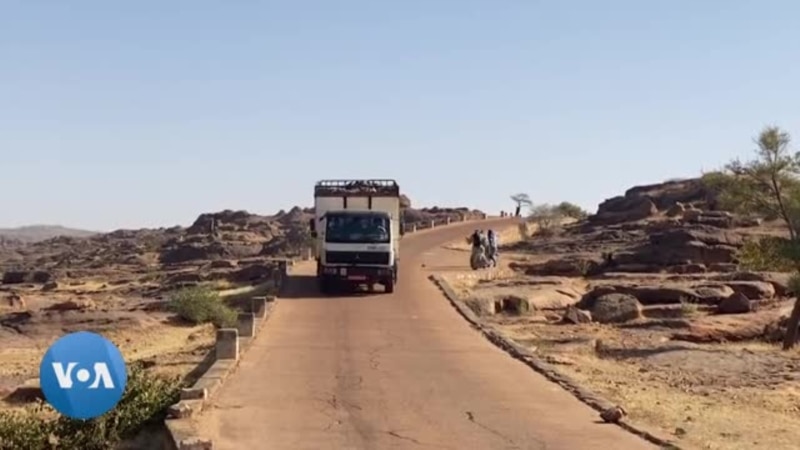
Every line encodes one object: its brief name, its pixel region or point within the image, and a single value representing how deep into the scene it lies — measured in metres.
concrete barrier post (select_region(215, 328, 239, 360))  17.78
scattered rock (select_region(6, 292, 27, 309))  45.58
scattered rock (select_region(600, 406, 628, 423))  13.08
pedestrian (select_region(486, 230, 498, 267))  42.00
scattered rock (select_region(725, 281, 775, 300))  32.22
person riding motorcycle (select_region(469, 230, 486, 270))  40.84
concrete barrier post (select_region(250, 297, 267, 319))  25.12
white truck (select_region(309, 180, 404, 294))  29.80
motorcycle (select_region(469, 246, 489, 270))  40.97
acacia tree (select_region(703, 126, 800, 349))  30.05
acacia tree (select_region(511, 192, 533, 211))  104.38
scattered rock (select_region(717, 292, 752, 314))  30.09
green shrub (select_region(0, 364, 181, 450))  12.22
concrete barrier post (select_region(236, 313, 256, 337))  21.28
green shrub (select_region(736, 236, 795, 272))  28.51
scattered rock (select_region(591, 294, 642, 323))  29.41
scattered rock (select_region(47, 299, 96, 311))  38.38
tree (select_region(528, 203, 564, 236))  71.94
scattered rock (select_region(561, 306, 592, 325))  28.77
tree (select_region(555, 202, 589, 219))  87.69
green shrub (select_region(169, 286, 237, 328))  30.84
